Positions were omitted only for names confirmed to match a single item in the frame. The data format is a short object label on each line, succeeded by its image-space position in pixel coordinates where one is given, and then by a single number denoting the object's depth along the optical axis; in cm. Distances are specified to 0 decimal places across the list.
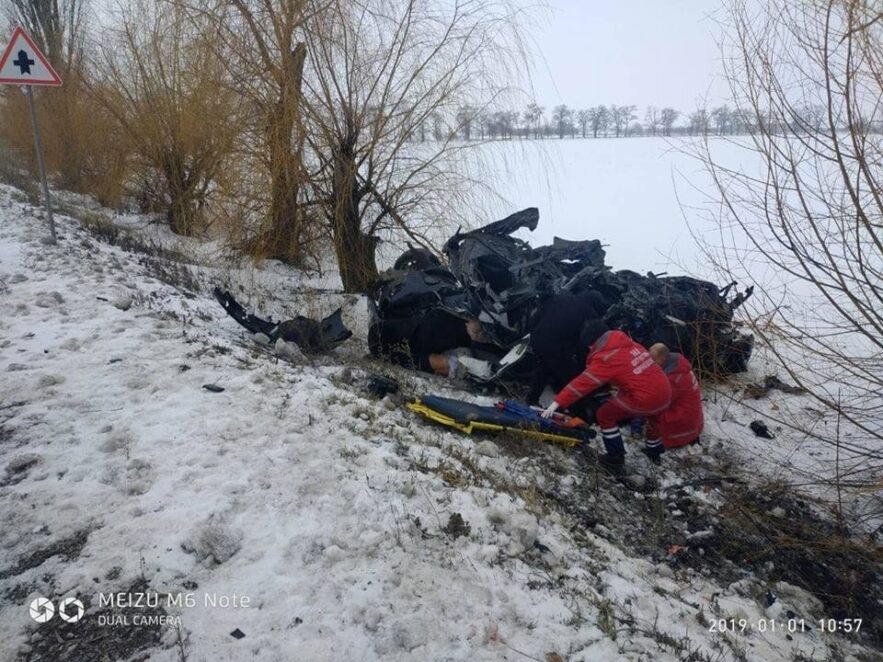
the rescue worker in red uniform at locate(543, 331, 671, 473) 446
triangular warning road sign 684
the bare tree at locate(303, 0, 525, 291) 738
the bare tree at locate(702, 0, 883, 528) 334
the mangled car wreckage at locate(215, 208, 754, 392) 581
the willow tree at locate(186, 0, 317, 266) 724
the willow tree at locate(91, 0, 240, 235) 788
